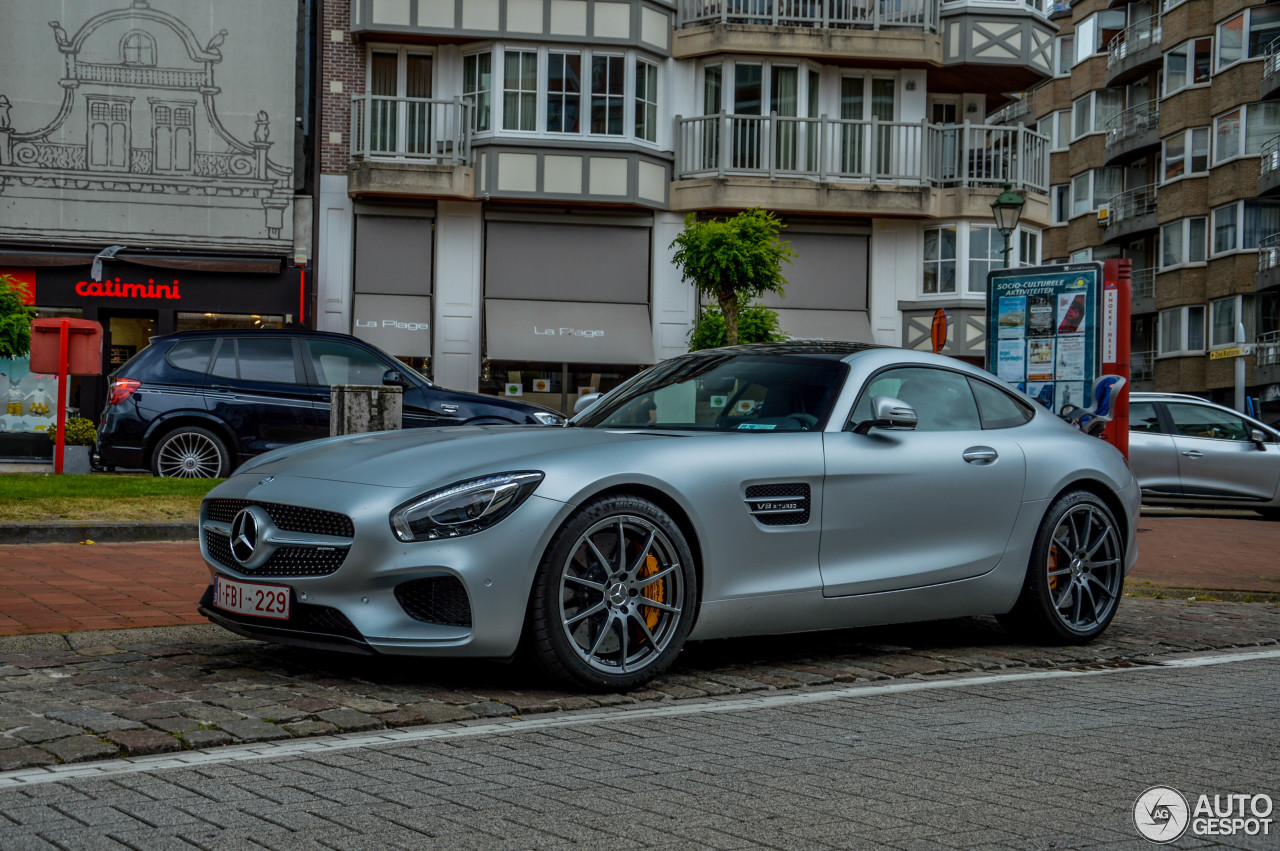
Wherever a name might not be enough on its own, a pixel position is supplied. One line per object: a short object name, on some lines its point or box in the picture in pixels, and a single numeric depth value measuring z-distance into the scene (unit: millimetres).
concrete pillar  13734
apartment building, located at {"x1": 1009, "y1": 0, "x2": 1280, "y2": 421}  45250
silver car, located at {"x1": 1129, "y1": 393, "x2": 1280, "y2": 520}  18750
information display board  16250
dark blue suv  14859
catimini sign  26203
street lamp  21812
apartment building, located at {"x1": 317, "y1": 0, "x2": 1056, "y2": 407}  26859
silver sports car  5051
